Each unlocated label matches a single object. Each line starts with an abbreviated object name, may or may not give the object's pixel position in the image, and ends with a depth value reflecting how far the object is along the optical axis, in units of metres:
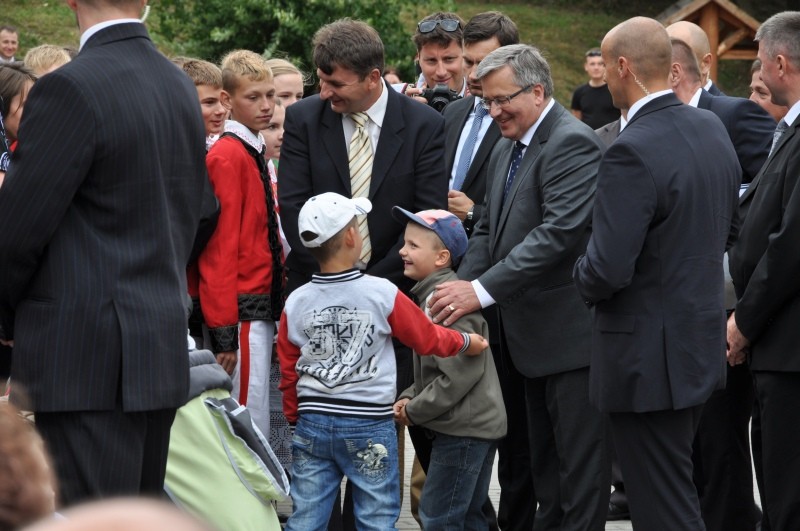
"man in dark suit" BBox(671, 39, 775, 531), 10.14
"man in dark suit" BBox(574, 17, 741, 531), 7.99
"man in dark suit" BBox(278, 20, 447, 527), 9.94
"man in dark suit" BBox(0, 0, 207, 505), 6.16
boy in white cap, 8.62
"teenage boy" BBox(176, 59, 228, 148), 10.88
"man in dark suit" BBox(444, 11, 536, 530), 10.60
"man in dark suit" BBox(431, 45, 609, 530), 9.37
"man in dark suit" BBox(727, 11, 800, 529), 8.63
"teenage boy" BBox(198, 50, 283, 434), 9.99
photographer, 12.47
